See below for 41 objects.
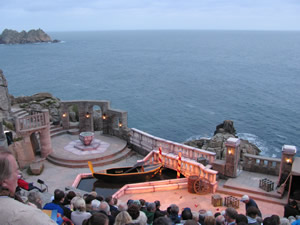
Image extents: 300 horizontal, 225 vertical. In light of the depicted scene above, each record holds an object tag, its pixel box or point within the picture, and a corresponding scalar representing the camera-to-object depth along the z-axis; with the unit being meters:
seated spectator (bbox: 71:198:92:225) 7.88
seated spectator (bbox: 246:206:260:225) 8.09
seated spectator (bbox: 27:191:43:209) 8.07
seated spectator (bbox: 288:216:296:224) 9.01
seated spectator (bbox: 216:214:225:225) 8.34
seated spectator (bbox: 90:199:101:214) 8.76
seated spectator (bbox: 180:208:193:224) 8.81
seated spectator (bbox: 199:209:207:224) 8.98
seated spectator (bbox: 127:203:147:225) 7.72
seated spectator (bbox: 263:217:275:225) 7.44
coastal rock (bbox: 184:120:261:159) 28.59
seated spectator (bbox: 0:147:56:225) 2.51
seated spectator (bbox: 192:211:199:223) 8.63
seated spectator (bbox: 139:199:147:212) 9.86
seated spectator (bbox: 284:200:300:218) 10.32
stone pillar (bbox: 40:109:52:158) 22.36
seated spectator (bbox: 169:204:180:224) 8.96
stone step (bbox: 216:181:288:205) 15.39
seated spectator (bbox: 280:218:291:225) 8.02
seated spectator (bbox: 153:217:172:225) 6.80
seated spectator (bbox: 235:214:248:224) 7.30
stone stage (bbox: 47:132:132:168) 21.95
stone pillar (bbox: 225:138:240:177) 17.14
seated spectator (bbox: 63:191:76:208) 9.72
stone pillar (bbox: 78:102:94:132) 26.03
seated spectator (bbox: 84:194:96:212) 9.32
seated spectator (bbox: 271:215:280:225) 7.50
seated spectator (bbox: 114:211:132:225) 6.47
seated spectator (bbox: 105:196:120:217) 8.64
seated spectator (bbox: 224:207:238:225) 7.64
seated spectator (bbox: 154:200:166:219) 8.95
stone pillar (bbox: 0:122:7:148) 14.90
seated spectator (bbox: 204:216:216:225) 8.02
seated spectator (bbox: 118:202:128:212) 8.68
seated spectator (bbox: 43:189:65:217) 8.96
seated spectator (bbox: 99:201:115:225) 8.07
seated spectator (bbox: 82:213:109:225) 4.47
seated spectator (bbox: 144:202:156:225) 8.97
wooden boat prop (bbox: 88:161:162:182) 18.84
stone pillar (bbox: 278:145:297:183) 15.95
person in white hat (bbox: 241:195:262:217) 10.16
